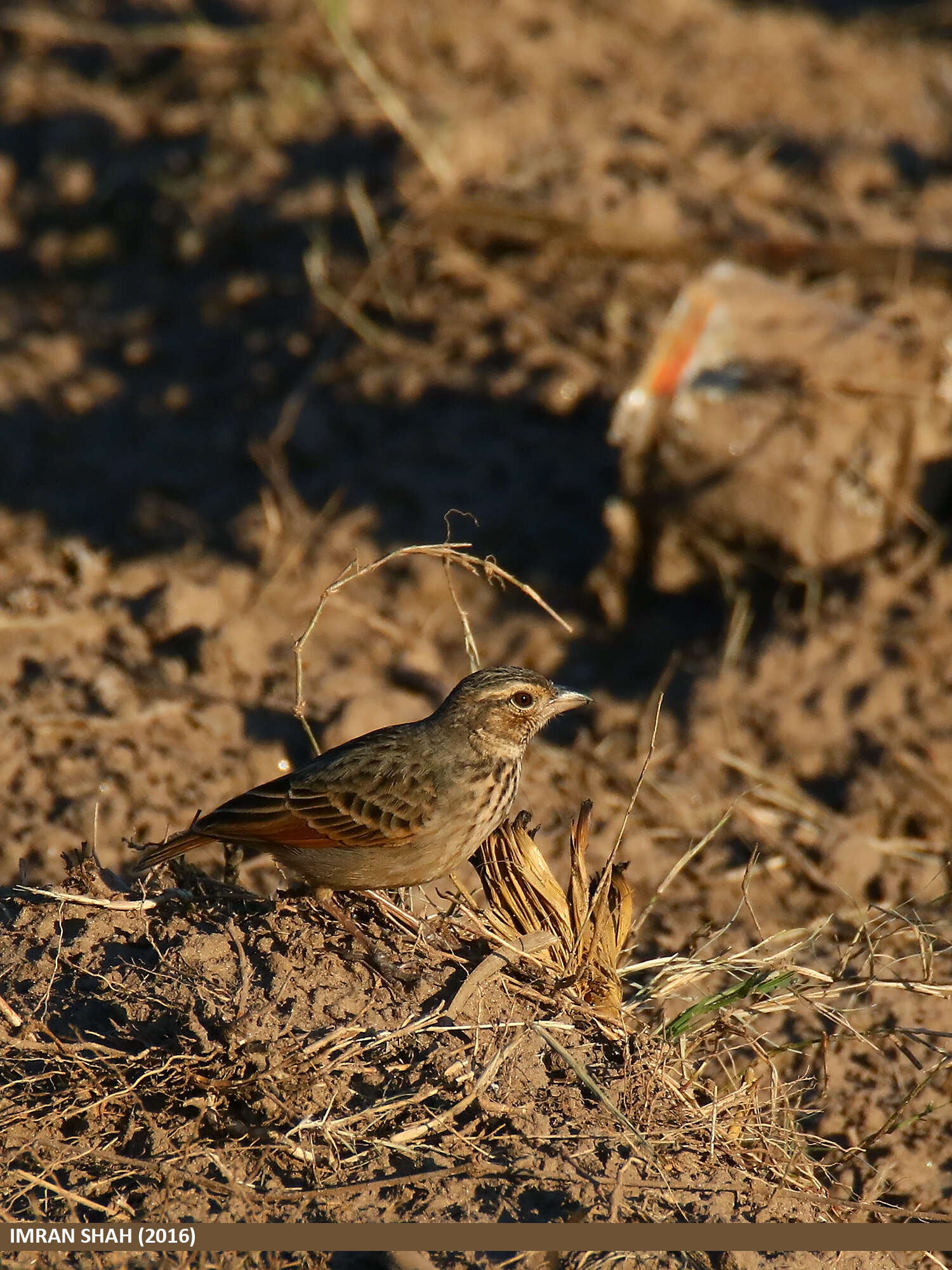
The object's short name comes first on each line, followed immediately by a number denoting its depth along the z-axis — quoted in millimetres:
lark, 9727
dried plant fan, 9422
